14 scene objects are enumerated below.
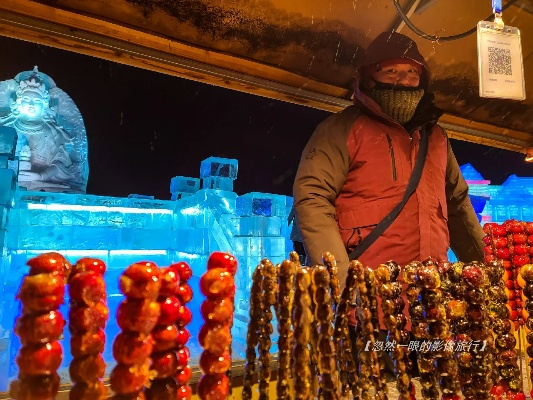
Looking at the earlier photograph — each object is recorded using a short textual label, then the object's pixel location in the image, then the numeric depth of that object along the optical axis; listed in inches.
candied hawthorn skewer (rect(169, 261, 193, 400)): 12.7
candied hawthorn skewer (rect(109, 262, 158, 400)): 11.7
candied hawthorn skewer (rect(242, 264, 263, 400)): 15.3
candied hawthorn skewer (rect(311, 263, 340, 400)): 13.3
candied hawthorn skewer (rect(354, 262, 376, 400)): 14.7
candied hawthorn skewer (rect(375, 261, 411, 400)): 14.4
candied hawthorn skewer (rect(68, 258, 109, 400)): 11.4
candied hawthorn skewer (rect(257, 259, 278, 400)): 14.8
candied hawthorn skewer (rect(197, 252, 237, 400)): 13.1
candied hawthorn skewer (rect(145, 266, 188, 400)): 12.3
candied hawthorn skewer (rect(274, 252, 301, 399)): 13.9
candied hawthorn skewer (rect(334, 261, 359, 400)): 14.9
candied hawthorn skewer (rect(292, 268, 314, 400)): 13.3
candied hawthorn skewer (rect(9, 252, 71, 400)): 10.8
